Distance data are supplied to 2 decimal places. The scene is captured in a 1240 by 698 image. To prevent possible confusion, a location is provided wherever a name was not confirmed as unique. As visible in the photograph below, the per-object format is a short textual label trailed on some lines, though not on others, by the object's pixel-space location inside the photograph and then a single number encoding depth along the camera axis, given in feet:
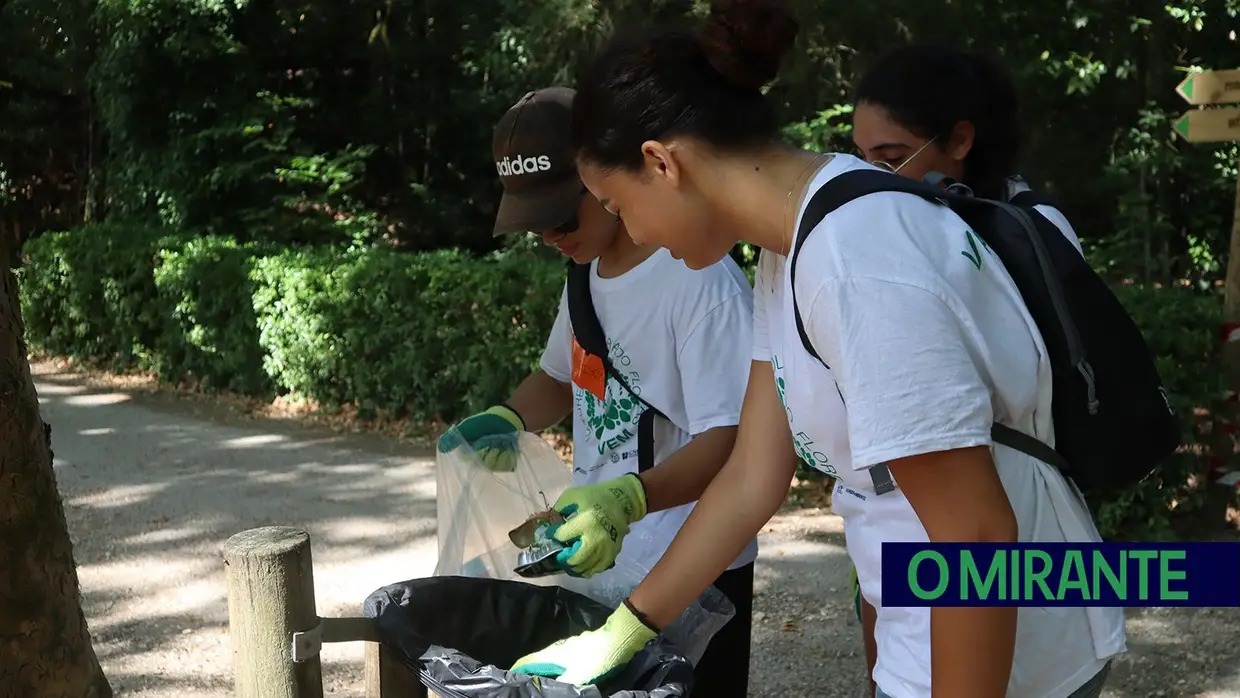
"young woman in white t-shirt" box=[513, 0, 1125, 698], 3.52
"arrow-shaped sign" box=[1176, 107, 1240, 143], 15.35
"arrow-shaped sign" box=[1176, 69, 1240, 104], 15.31
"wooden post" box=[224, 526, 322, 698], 4.93
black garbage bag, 4.99
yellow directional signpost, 15.30
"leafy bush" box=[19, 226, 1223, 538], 15.35
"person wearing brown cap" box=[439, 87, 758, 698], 5.86
